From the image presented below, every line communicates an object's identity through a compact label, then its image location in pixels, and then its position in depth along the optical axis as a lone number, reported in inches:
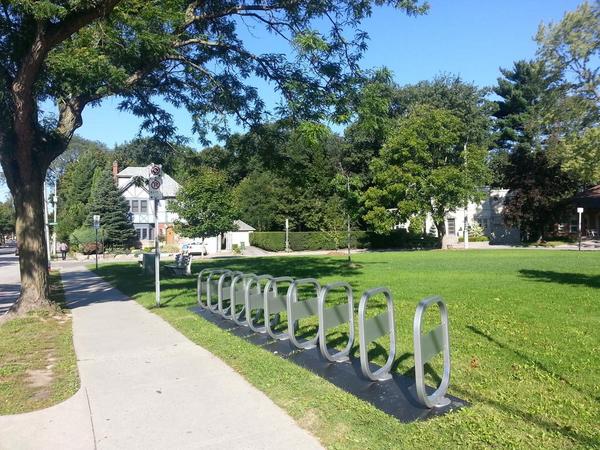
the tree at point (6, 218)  4074.8
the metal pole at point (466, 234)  1764.9
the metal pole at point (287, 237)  1929.1
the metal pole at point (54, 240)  1882.4
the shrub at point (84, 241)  1692.8
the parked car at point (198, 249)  1679.0
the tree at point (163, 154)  598.9
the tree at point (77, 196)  1991.9
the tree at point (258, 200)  2237.9
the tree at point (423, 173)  1649.9
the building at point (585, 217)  1840.6
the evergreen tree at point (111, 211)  1867.6
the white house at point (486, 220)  2096.5
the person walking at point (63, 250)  1598.2
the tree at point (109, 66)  374.3
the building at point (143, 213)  2284.7
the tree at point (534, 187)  1775.3
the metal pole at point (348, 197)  1284.7
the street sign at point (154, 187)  456.2
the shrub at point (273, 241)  1948.5
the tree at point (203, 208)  1611.7
